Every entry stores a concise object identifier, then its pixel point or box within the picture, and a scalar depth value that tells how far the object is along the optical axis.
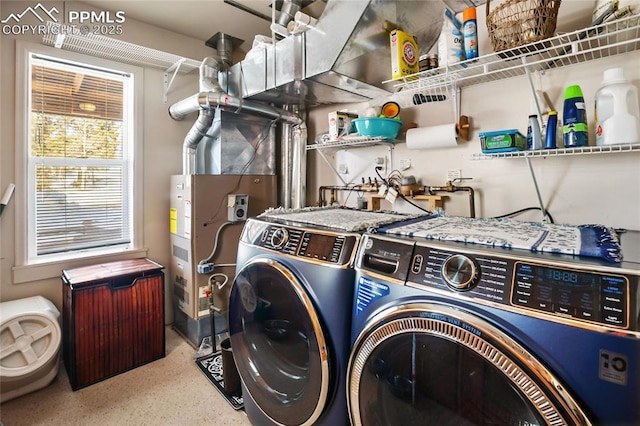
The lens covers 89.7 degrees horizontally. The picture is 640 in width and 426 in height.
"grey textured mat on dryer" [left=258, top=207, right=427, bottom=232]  1.26
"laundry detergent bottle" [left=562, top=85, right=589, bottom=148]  1.30
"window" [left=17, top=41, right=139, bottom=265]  2.32
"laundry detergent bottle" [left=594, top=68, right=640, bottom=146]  1.20
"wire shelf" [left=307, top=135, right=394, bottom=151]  2.03
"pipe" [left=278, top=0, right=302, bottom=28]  2.23
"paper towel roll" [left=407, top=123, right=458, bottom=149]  1.75
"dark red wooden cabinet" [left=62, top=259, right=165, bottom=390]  2.04
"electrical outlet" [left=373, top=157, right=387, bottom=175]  2.20
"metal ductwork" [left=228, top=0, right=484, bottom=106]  1.74
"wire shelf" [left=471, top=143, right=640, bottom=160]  1.23
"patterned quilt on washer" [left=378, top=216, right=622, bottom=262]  0.82
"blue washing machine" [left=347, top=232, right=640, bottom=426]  0.64
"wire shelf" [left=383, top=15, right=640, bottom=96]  1.21
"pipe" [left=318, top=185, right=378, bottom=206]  2.25
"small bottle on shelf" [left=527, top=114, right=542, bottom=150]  1.42
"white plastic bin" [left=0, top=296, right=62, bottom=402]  1.85
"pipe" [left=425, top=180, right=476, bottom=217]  1.76
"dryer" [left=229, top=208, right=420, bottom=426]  1.11
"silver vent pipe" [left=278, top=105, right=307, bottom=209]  2.64
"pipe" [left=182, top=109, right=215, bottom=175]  2.55
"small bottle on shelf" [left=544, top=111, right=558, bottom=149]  1.36
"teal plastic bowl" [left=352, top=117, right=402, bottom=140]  1.91
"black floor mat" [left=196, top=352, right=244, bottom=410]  1.88
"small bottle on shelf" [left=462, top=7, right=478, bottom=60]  1.46
